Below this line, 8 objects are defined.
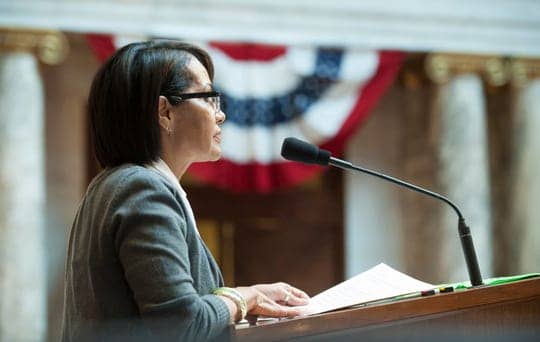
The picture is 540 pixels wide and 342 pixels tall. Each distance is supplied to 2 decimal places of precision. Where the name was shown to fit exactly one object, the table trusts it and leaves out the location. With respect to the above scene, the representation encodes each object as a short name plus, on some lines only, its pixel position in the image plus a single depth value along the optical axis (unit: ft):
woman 11.46
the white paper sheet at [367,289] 12.63
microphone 14.26
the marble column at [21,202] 42.88
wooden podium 11.40
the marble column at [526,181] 50.70
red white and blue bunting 47.29
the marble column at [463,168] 48.93
